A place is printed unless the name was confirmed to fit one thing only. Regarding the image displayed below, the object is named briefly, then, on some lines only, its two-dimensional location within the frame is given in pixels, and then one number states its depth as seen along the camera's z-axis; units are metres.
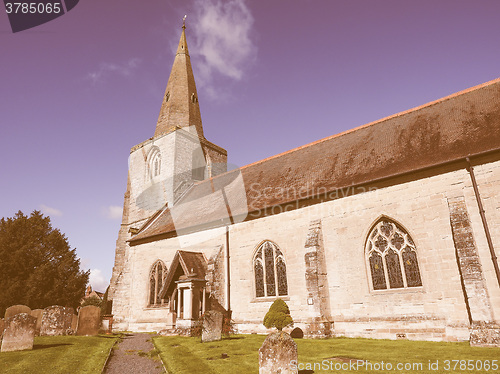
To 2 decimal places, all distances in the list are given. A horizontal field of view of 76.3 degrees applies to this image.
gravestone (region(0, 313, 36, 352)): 10.47
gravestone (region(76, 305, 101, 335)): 15.35
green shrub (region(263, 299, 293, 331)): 13.16
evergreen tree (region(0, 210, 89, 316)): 24.39
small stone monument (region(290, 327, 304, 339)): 13.52
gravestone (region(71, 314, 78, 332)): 16.35
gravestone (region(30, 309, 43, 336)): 16.09
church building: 11.26
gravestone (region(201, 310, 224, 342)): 12.59
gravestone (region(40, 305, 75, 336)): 15.09
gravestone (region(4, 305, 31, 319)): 16.28
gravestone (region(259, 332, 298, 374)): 6.50
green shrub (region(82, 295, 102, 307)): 44.56
